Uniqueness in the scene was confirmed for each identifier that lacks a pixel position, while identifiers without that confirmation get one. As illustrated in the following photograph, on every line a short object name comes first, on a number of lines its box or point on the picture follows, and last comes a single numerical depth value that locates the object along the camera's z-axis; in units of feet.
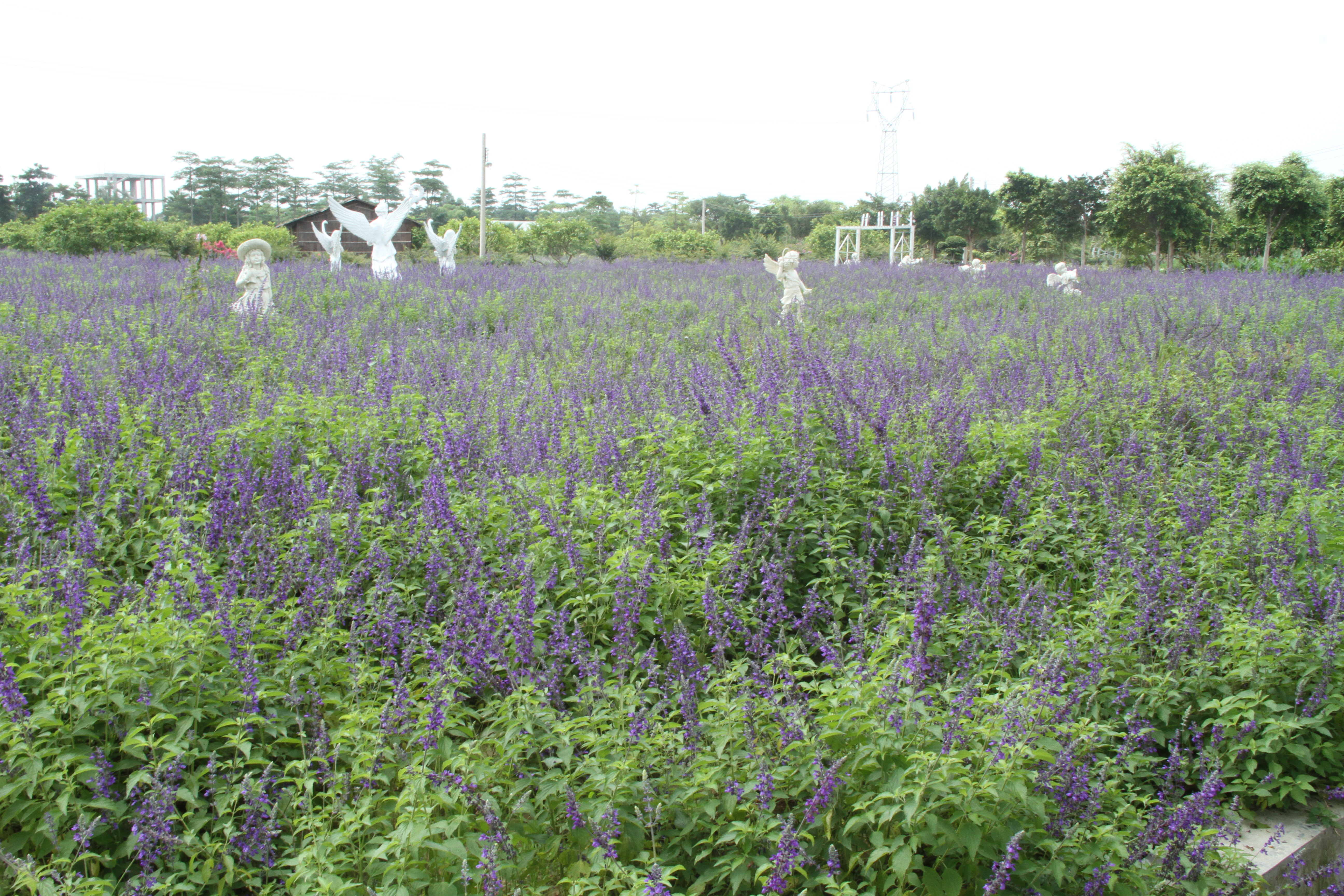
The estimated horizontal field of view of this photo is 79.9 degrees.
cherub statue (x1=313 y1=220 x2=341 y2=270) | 55.47
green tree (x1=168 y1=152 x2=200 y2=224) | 236.02
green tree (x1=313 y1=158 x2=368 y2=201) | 255.29
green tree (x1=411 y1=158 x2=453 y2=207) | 265.34
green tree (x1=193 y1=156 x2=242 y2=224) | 236.02
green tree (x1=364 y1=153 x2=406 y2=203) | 265.54
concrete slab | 8.70
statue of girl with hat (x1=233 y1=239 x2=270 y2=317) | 31.78
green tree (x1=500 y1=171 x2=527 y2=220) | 309.42
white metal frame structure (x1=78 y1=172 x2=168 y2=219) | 206.18
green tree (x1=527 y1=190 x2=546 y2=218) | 312.91
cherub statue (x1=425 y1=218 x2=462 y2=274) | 58.39
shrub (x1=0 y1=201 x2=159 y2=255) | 70.18
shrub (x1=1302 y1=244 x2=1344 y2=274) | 98.99
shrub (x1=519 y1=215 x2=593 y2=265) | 113.09
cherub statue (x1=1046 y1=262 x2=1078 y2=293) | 51.75
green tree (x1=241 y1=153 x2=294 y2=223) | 244.42
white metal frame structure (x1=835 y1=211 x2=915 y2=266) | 115.34
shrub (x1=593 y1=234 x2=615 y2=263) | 106.93
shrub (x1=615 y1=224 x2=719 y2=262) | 111.14
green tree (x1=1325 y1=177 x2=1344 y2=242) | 95.55
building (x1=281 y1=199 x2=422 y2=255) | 135.95
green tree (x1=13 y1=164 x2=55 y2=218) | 192.44
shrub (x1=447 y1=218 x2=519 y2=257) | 111.75
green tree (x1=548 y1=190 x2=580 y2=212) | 312.09
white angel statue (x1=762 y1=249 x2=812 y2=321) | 36.58
